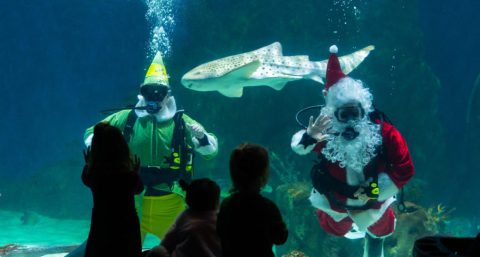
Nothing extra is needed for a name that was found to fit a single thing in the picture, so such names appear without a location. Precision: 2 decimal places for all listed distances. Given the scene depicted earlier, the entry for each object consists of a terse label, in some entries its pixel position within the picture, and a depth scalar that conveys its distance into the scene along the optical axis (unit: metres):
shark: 8.10
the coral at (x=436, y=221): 9.35
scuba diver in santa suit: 4.18
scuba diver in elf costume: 4.74
